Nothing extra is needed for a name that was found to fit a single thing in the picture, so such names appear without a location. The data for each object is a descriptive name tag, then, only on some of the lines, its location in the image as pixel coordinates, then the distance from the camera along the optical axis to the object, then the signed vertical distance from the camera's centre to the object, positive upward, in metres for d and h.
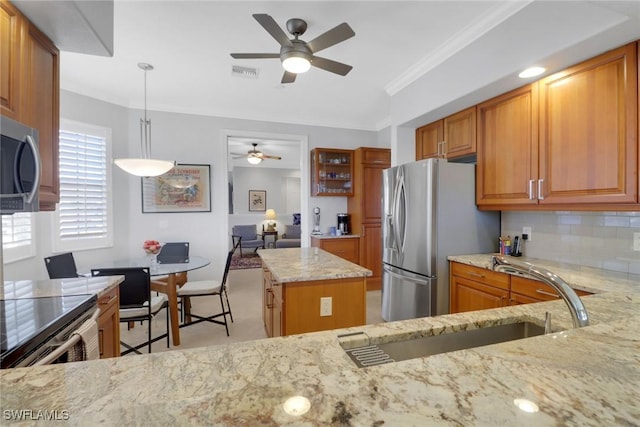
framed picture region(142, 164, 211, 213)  4.04 +0.30
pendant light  2.93 +0.49
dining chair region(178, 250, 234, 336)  2.93 -0.82
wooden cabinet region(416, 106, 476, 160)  2.69 +0.78
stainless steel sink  0.85 -0.46
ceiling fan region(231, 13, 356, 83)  1.84 +1.17
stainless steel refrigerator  2.51 -0.17
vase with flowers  3.10 -0.40
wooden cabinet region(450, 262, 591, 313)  1.89 -0.57
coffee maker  4.79 -0.19
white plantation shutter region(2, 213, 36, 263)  2.50 -0.24
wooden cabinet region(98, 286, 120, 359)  1.80 -0.75
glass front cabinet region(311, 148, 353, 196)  4.68 +0.67
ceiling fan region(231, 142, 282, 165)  6.04 +1.19
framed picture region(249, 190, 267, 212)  8.96 +0.37
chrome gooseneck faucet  0.88 -0.25
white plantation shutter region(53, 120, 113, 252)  3.32 +0.27
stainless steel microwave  1.12 +0.18
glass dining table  2.68 -0.67
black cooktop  1.03 -0.47
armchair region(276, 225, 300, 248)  7.14 -0.72
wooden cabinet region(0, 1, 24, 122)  1.33 +0.72
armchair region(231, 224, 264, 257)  7.66 -0.69
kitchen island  1.86 -0.57
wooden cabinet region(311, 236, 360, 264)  4.42 -0.53
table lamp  8.57 -0.19
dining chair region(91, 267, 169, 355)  2.36 -0.71
